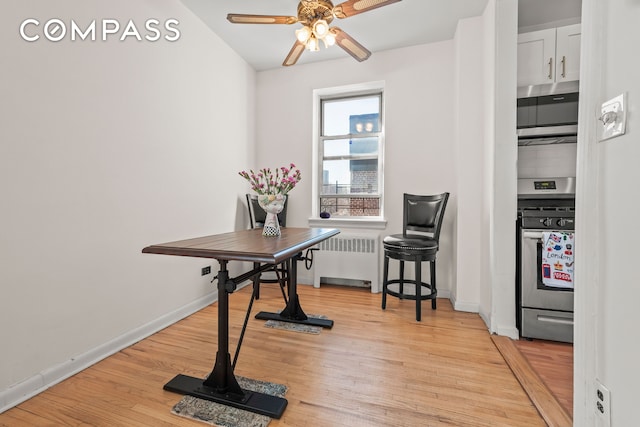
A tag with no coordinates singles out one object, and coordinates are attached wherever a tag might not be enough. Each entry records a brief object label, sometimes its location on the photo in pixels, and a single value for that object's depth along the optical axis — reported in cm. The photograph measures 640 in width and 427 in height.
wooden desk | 141
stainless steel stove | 222
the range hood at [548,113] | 251
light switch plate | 87
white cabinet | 246
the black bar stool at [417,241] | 270
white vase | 209
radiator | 351
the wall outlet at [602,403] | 93
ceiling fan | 202
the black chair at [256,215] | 364
